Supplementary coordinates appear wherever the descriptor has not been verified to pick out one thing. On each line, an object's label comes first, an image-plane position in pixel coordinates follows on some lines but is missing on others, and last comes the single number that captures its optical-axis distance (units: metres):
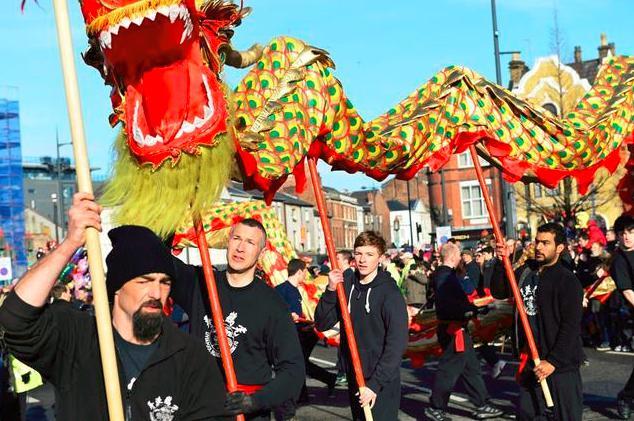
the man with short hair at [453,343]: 9.72
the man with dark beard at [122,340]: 3.37
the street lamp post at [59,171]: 38.09
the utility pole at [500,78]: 21.55
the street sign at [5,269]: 27.00
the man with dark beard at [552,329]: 7.17
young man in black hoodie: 6.87
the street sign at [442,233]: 30.88
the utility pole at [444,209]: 36.47
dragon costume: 5.11
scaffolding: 45.38
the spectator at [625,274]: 9.05
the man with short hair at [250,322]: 5.26
